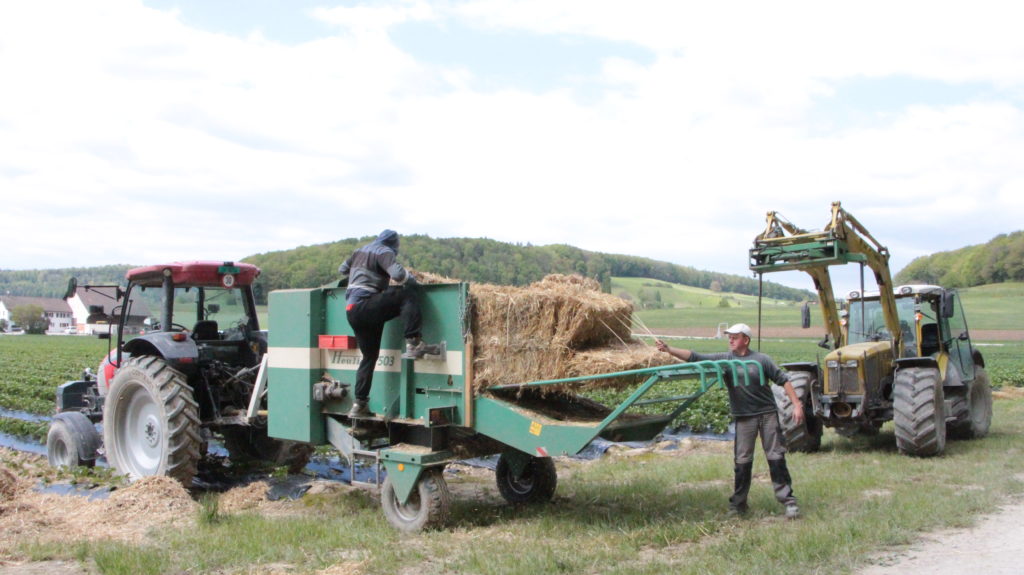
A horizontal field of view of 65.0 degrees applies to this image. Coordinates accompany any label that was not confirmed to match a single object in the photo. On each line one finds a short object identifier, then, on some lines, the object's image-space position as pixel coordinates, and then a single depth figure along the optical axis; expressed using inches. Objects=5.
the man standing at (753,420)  289.7
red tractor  354.3
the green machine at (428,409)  267.0
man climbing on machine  282.0
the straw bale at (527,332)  271.0
